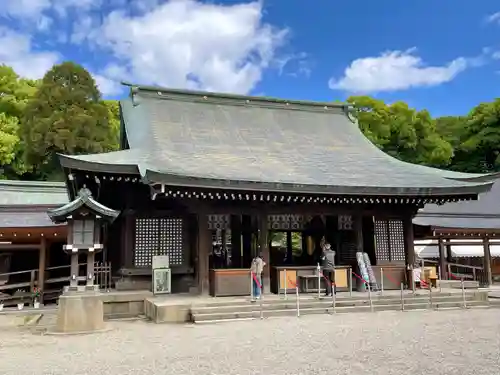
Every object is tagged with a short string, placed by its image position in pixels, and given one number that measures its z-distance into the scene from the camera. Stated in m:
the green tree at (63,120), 25.89
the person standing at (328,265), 11.84
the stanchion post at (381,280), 12.08
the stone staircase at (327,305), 10.00
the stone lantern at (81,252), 8.91
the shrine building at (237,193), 11.41
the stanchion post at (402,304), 11.09
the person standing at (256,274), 11.07
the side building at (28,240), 14.07
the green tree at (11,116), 27.23
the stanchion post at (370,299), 10.93
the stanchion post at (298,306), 10.29
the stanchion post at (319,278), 11.41
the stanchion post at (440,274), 18.43
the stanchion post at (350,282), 11.90
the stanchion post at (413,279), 12.82
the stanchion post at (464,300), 11.73
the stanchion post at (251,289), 11.02
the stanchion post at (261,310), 10.06
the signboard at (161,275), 12.01
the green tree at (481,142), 35.19
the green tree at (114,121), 29.01
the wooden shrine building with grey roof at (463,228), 18.98
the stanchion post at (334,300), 10.69
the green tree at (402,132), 33.88
